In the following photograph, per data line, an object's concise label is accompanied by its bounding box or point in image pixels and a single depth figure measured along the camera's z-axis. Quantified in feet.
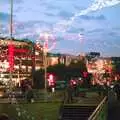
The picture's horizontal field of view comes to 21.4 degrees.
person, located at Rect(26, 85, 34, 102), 81.06
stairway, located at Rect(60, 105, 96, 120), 71.49
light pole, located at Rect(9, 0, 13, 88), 77.67
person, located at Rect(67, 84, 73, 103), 80.62
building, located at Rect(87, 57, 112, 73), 258.66
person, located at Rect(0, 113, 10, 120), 53.31
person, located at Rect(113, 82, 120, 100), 89.04
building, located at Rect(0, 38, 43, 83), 196.62
